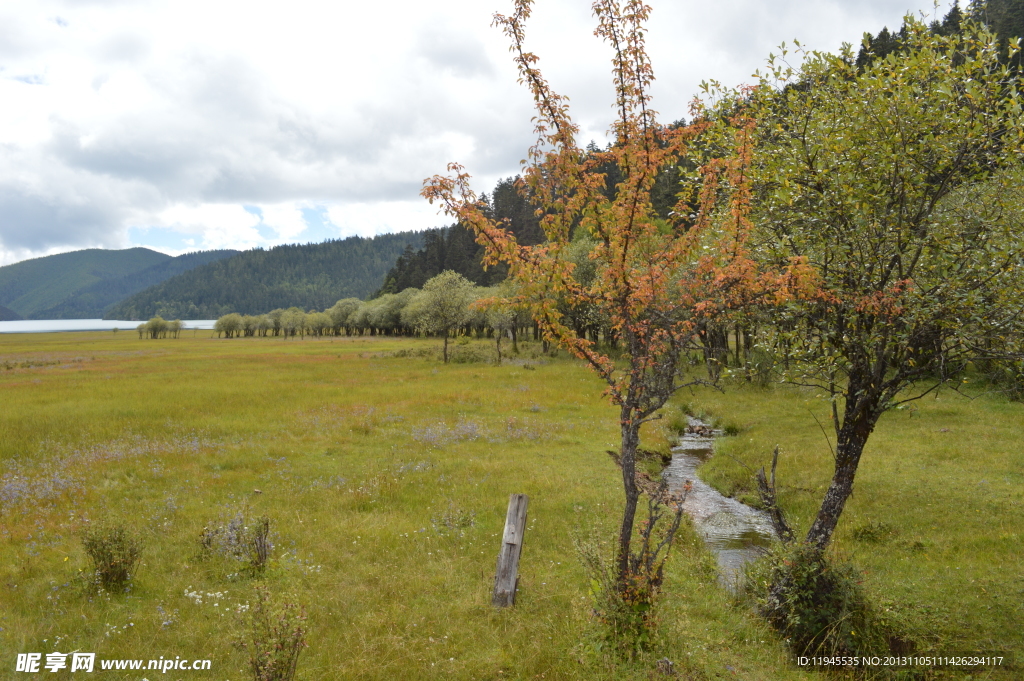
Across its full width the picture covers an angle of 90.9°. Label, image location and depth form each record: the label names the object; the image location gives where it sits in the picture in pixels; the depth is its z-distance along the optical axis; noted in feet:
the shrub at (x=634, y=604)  26.76
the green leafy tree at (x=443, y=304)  207.72
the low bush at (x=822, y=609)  30.66
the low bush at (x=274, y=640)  21.91
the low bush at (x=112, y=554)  34.09
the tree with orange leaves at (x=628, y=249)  25.71
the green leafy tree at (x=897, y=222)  29.30
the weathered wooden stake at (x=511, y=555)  32.65
